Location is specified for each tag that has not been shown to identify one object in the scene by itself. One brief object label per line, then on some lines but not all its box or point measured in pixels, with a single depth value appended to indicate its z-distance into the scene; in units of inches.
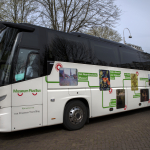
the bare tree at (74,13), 562.3
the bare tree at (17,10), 577.7
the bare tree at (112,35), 1191.6
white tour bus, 183.8
